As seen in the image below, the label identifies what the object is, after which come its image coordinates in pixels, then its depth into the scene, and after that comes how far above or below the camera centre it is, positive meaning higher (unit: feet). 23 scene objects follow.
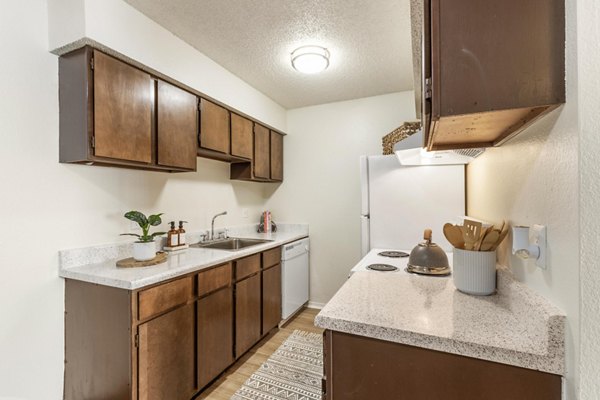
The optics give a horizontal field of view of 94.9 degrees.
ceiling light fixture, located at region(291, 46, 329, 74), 6.84 +3.57
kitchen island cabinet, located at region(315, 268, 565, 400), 2.17 -1.28
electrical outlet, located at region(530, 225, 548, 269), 2.44 -0.39
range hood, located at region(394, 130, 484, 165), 5.88 +1.00
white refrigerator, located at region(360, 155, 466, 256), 6.87 -0.03
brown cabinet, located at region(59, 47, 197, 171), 4.90 +1.72
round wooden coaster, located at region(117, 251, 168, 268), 5.28 -1.20
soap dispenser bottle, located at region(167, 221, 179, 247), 7.01 -0.91
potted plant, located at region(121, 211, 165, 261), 5.51 -0.82
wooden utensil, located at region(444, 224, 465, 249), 3.67 -0.51
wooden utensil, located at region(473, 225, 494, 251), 3.41 -0.46
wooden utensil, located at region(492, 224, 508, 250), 3.33 -0.45
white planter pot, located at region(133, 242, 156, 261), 5.53 -0.99
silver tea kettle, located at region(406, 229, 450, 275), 4.53 -1.03
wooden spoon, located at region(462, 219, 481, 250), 3.47 -0.44
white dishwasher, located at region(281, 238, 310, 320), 9.19 -2.70
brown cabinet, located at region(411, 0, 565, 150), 2.22 +1.19
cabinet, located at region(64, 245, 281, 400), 4.57 -2.53
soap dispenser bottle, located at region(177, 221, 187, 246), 7.20 -0.86
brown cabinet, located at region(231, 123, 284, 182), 9.58 +1.49
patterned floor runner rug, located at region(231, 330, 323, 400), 5.96 -4.21
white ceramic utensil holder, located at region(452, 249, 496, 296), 3.39 -0.91
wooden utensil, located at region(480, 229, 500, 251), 3.35 -0.50
